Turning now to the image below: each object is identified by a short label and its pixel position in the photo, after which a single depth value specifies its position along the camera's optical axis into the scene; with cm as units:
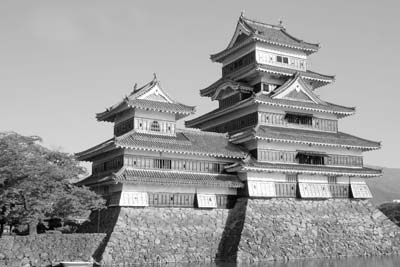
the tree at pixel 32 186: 3186
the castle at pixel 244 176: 3644
